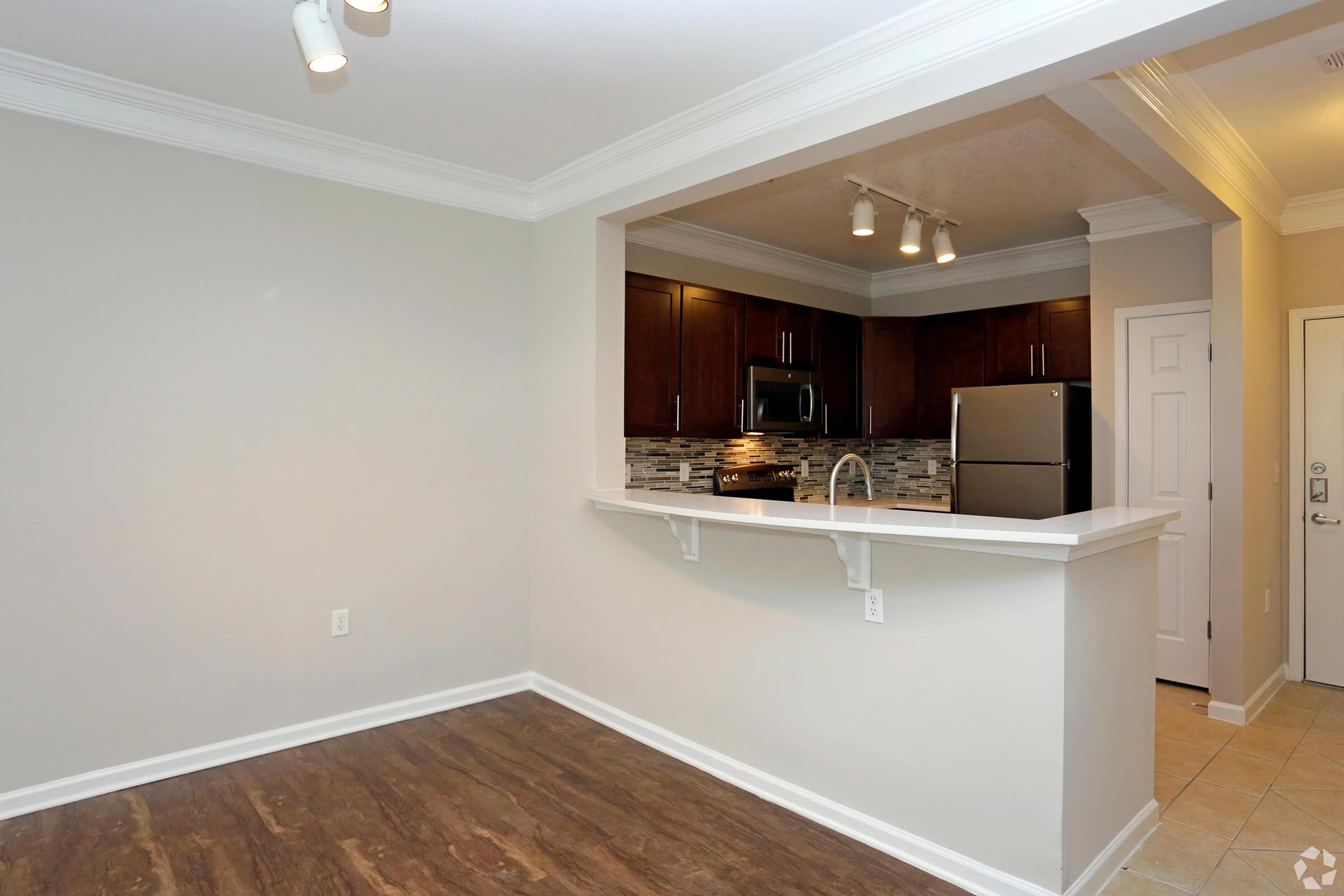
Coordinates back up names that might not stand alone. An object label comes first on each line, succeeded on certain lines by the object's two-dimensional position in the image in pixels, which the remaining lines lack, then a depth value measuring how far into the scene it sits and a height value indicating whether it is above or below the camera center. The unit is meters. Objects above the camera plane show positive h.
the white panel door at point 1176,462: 4.04 -0.13
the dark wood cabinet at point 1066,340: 4.61 +0.58
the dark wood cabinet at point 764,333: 4.70 +0.65
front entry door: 4.06 -0.32
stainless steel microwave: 4.68 +0.24
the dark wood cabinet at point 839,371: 5.20 +0.46
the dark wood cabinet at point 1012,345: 4.82 +0.58
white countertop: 2.03 -0.24
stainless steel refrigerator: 4.16 -0.07
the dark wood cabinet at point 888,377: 5.45 +0.43
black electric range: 4.68 -0.25
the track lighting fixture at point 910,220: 3.55 +1.04
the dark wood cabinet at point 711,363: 4.38 +0.45
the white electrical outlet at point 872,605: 2.52 -0.53
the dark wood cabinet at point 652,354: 4.12 +0.46
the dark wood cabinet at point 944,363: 5.14 +0.50
